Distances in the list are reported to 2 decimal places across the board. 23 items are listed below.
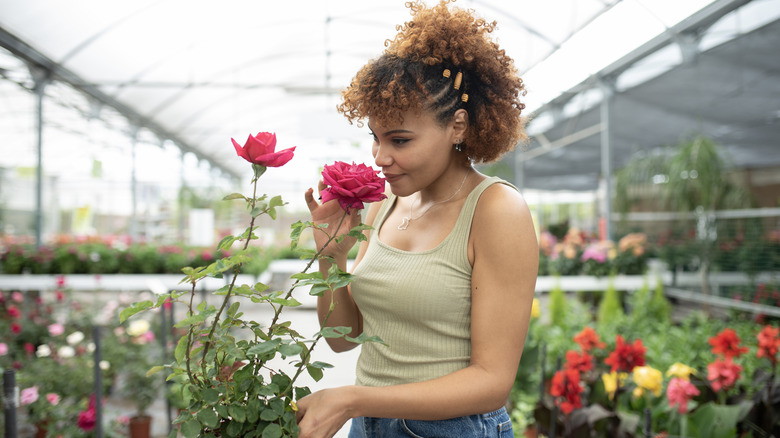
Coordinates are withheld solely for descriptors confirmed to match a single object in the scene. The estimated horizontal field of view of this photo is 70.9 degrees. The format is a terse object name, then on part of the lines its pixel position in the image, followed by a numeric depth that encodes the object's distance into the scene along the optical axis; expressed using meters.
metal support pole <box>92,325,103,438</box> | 2.00
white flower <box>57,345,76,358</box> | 3.08
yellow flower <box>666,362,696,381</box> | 2.26
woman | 0.88
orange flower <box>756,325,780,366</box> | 2.29
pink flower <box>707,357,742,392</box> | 2.21
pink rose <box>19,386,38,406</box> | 2.37
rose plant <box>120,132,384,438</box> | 0.73
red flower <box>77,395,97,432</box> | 2.45
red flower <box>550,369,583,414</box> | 2.04
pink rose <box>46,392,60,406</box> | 2.67
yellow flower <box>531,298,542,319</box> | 3.90
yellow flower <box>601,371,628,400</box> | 2.50
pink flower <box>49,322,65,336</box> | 3.20
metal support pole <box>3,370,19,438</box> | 1.48
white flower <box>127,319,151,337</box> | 3.40
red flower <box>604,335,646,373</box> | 2.20
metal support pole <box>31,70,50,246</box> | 6.87
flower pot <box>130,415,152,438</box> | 2.89
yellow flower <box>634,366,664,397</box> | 2.25
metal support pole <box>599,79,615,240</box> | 7.05
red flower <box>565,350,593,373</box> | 2.18
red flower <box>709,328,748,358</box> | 2.29
